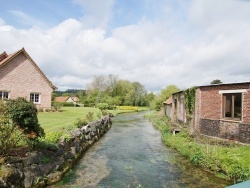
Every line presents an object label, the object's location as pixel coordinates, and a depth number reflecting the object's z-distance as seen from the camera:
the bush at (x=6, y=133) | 6.76
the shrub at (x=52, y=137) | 8.89
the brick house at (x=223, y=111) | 11.33
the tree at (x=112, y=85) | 70.53
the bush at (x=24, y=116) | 6.88
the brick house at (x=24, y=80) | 23.20
